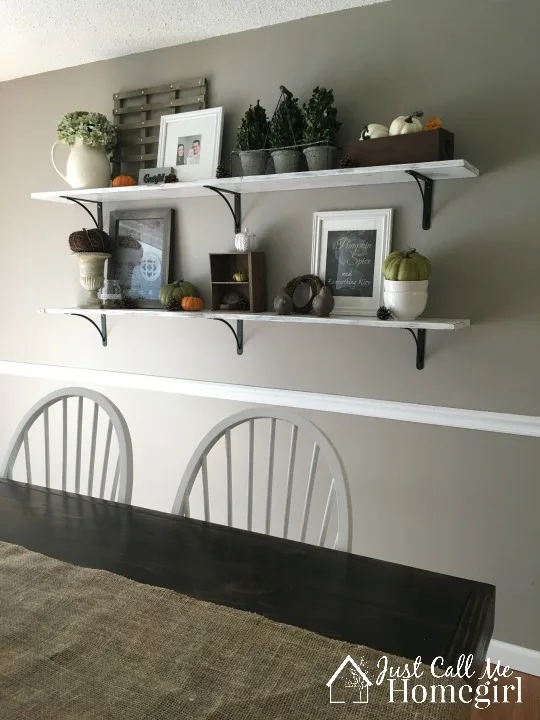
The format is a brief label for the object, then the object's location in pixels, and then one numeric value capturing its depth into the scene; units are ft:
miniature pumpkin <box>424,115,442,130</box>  6.01
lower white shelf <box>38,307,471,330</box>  6.08
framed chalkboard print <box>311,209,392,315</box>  6.84
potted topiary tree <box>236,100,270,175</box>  6.96
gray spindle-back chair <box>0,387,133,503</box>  5.51
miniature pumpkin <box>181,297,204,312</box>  7.54
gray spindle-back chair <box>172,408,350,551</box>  4.70
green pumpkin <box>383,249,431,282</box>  6.14
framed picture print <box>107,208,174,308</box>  8.16
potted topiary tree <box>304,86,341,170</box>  6.54
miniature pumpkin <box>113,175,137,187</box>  7.84
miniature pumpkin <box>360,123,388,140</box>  6.27
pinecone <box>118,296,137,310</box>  8.17
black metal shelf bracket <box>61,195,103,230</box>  8.64
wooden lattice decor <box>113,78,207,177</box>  7.82
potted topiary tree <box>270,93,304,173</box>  6.78
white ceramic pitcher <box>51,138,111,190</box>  7.95
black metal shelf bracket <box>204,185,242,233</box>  7.59
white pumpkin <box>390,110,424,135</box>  6.11
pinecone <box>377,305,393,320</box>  6.28
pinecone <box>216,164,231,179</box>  7.02
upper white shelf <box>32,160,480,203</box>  6.01
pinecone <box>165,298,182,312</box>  7.60
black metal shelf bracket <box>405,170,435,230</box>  6.48
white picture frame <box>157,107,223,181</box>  7.55
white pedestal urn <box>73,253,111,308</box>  8.34
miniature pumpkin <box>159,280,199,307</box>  7.70
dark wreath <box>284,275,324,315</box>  7.01
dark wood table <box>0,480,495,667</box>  3.45
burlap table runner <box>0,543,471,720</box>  2.84
